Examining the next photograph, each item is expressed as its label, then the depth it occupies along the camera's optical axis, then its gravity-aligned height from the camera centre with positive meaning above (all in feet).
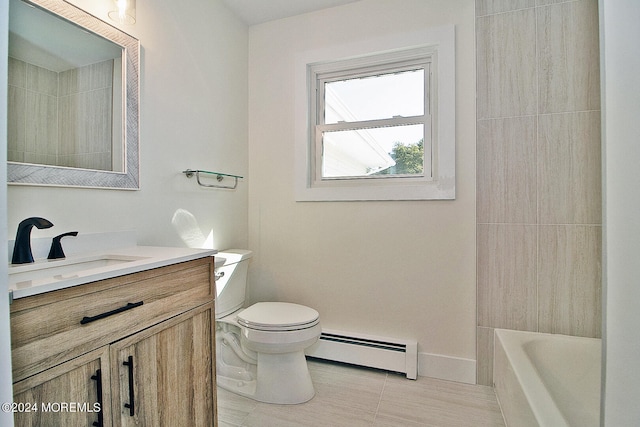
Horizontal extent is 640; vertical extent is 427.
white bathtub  4.03 -2.49
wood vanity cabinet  2.57 -1.36
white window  6.68 +1.96
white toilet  5.74 -2.40
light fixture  4.89 +3.11
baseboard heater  6.72 -3.04
